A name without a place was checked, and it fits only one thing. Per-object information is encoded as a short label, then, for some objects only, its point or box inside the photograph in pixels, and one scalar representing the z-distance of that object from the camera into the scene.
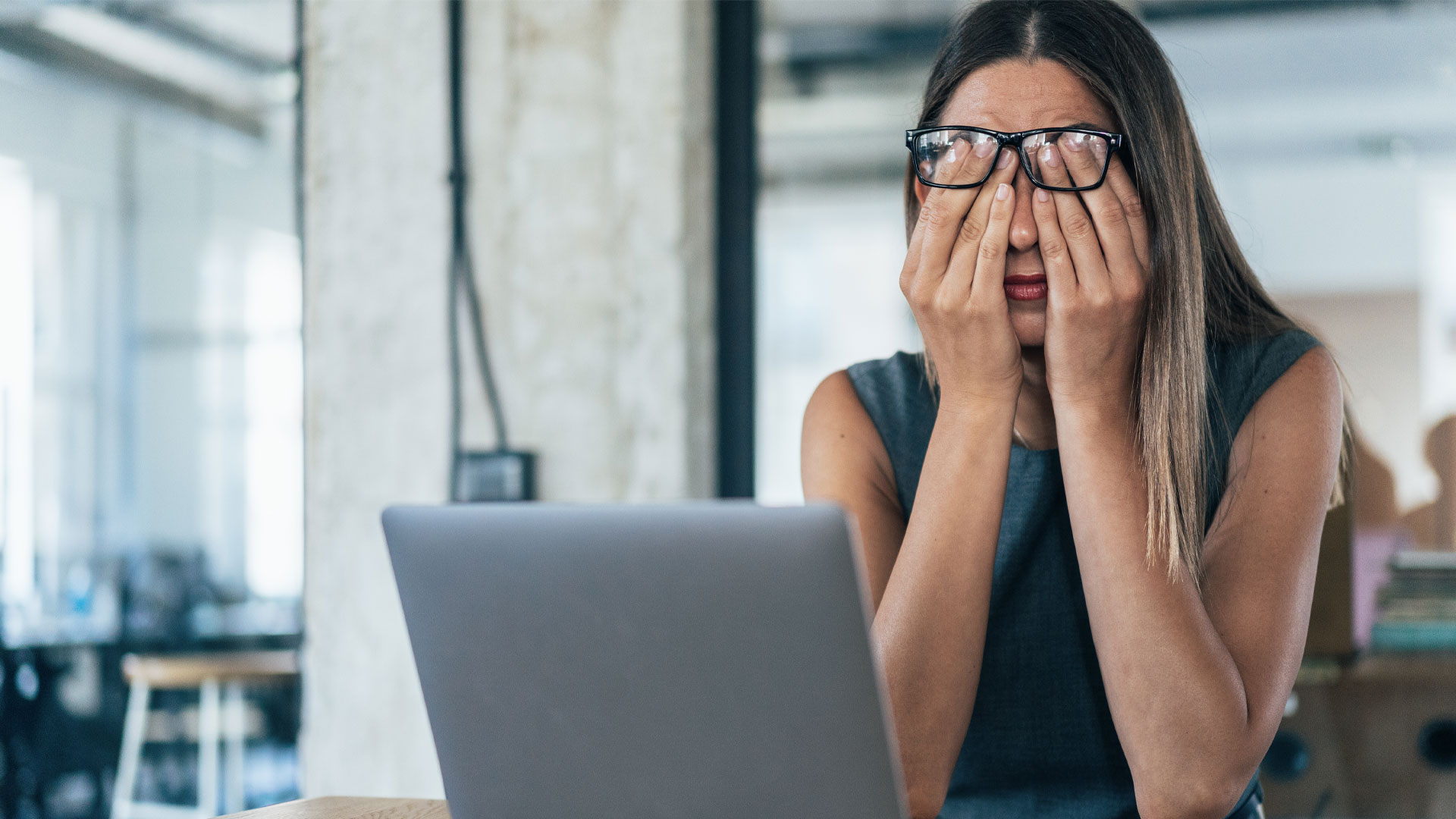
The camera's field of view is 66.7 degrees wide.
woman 0.81
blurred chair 2.12
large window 2.04
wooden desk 0.78
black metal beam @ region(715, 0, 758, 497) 1.72
